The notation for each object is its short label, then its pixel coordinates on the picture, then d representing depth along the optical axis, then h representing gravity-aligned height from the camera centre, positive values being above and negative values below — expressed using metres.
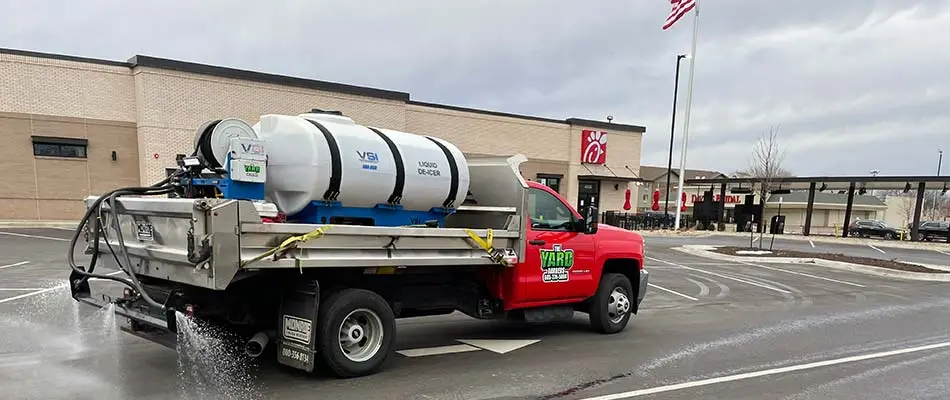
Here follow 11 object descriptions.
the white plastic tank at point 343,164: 5.43 +0.01
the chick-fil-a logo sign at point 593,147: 38.31 +1.75
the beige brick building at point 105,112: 22.59 +1.83
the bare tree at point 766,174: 30.87 +0.29
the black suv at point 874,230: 43.66 -3.48
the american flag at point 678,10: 29.05 +8.22
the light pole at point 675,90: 37.31 +5.47
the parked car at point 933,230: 39.91 -3.06
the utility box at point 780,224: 27.52 -2.60
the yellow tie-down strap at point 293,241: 4.59 -0.62
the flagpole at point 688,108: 33.34 +3.90
